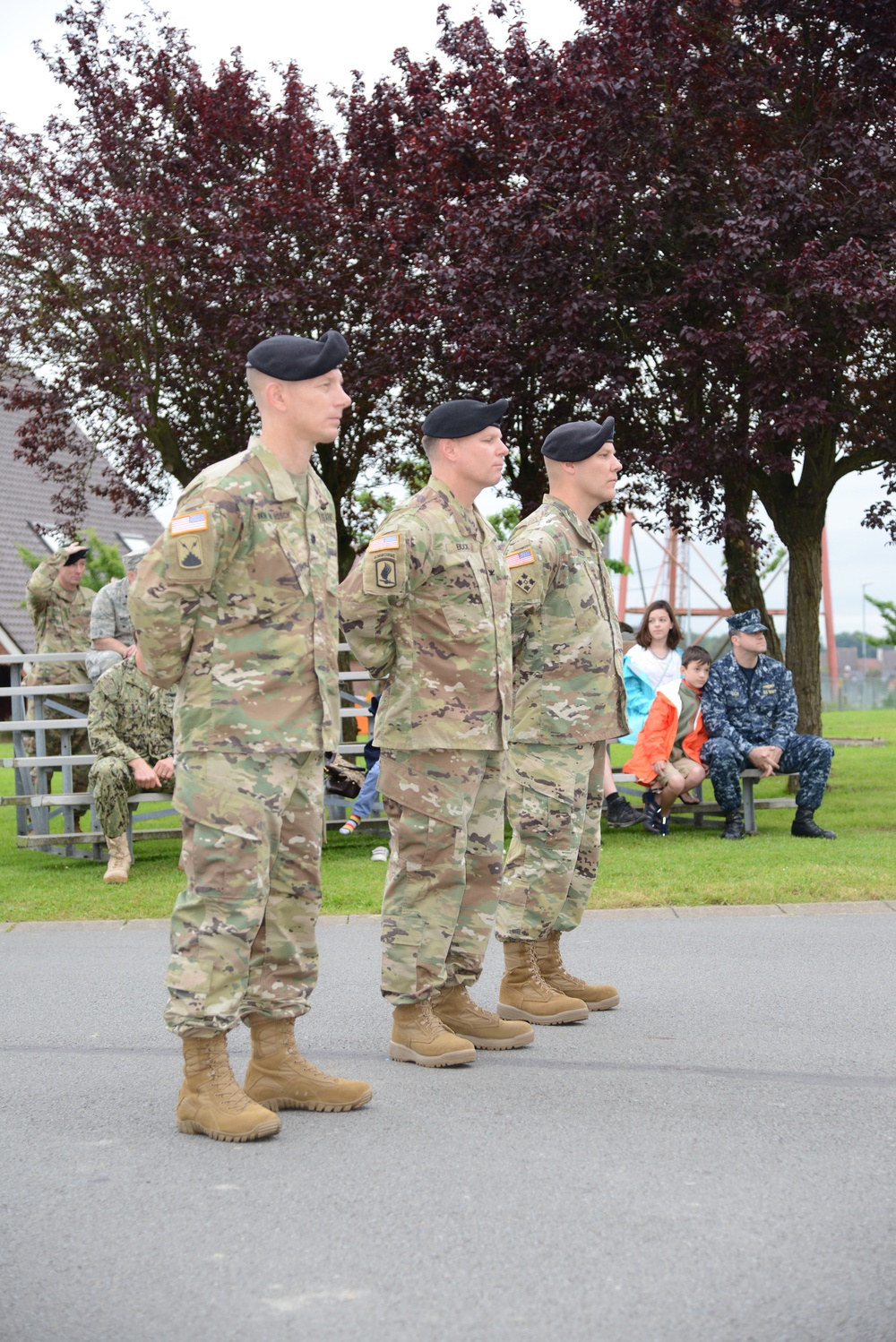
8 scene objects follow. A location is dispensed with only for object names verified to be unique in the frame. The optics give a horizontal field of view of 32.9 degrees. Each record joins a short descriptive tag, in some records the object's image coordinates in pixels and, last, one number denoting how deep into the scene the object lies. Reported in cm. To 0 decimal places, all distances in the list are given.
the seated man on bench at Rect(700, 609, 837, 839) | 1057
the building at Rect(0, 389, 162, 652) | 3478
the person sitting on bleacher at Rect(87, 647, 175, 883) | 965
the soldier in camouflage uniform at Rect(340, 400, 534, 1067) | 507
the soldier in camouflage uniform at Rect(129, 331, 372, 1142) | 425
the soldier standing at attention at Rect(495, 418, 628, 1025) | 569
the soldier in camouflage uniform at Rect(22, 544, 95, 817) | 1134
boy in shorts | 1070
